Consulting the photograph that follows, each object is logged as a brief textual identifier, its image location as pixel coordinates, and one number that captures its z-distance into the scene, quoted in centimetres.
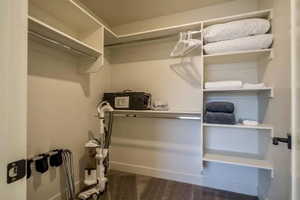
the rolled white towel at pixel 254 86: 164
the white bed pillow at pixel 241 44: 161
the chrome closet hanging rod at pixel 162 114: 216
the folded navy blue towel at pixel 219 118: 175
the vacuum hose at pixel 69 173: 186
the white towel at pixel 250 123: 171
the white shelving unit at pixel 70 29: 147
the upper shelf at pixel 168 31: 170
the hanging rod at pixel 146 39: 229
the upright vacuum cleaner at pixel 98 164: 190
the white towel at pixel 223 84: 174
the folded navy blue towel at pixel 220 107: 179
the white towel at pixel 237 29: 164
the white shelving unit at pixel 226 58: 165
